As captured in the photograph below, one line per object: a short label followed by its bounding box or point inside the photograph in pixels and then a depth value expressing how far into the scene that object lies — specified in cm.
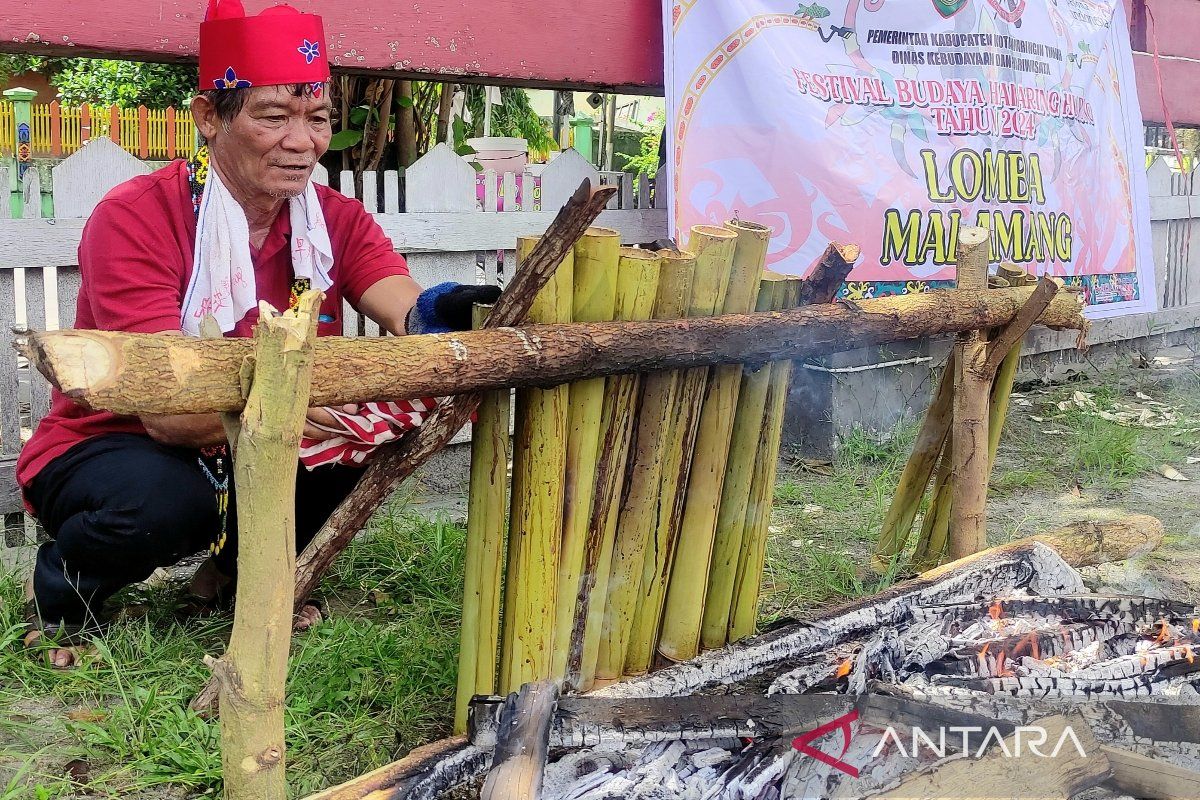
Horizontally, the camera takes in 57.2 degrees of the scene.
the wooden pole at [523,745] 189
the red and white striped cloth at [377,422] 249
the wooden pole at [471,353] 159
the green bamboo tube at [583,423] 229
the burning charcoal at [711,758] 215
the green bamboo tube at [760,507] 279
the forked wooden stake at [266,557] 166
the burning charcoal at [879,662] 242
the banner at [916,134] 445
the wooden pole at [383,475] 222
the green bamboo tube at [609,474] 237
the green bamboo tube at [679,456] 249
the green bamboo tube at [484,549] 228
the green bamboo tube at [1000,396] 354
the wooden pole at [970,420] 329
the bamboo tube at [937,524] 358
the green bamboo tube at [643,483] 246
